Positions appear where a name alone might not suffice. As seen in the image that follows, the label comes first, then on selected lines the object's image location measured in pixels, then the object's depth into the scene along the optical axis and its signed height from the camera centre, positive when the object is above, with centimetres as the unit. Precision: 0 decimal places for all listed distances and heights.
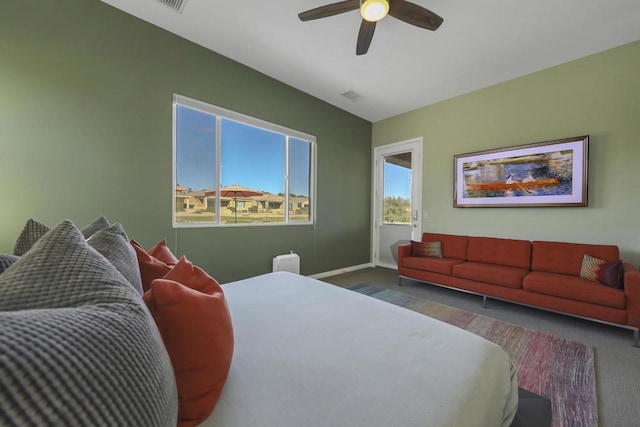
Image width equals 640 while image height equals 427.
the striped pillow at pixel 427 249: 387 -59
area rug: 146 -115
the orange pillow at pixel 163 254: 146 -27
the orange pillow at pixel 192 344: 72 -42
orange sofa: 228 -72
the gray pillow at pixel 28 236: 83 -10
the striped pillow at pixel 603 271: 239 -58
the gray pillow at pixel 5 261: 59 -13
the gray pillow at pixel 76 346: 33 -22
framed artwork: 307 +52
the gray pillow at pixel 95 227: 114 -9
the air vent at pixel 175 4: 237 +198
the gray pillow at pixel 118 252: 81 -15
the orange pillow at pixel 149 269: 116 -29
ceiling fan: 200 +168
